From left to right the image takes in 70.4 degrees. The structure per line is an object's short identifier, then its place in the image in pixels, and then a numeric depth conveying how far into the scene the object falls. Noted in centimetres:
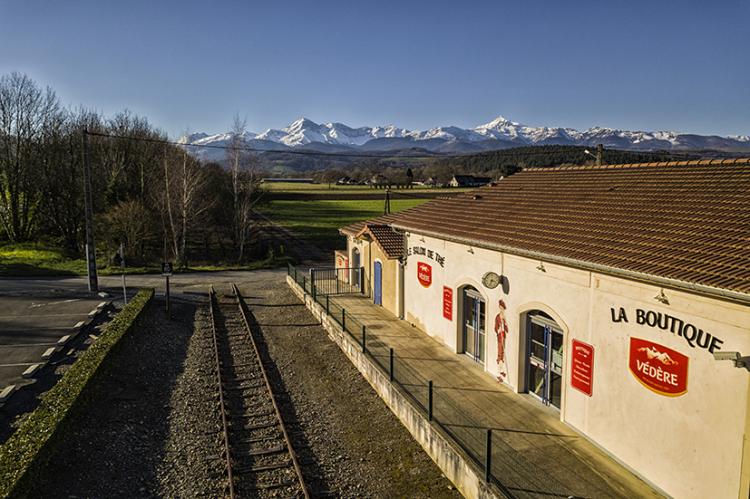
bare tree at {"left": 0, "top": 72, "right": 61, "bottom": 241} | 4275
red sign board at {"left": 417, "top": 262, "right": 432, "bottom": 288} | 1662
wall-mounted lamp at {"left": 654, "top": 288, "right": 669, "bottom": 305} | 809
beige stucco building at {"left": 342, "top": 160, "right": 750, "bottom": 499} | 733
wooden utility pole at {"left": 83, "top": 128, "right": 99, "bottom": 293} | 2400
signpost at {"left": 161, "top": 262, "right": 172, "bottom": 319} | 2163
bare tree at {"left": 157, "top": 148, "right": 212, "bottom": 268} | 3678
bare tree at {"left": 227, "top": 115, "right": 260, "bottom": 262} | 3888
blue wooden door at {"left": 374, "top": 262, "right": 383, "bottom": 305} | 2125
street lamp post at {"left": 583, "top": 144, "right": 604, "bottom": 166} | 1995
